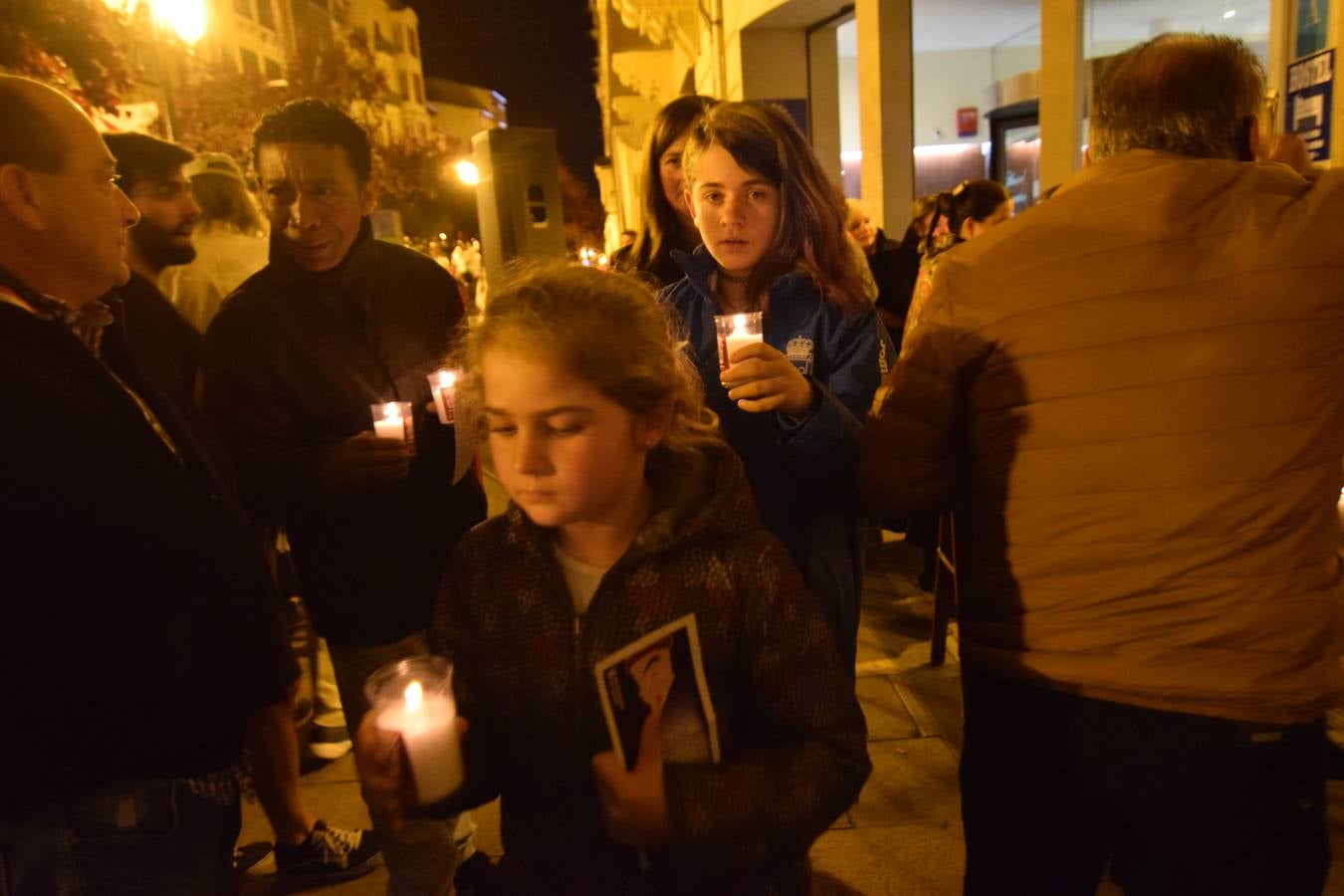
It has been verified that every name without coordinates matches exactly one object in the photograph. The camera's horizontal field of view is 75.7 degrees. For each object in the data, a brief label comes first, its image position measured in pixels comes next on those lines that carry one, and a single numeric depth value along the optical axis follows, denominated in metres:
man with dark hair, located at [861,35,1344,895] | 1.54
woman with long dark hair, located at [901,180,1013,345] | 5.62
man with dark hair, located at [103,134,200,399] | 3.64
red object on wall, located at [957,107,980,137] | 13.42
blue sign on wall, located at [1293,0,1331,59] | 5.04
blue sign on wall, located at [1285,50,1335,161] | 4.93
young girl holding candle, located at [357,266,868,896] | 1.42
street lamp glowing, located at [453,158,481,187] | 27.70
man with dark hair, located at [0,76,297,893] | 1.44
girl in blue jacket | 2.11
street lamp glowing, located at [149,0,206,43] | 10.89
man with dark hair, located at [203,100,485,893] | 2.42
